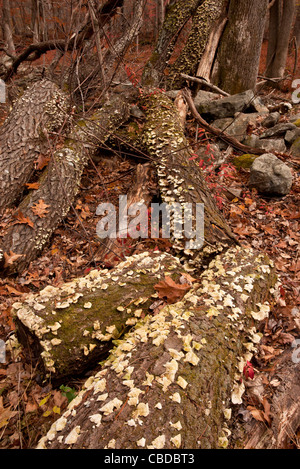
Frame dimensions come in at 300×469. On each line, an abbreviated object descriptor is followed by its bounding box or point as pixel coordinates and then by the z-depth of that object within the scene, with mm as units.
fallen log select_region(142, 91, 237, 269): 3254
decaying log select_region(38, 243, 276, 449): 1595
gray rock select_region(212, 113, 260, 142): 6002
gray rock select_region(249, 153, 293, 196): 4566
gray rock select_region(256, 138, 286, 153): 5586
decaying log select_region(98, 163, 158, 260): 3757
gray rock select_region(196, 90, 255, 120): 6293
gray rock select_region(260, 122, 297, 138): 5766
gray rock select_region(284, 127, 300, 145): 5641
